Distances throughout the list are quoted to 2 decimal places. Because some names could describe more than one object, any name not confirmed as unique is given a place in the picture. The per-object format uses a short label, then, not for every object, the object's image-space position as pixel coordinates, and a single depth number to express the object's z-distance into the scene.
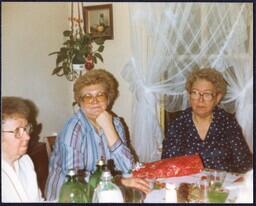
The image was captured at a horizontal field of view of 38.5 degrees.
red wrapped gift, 1.18
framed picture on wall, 1.72
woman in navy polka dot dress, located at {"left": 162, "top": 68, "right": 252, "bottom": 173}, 1.42
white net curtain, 1.62
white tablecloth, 1.01
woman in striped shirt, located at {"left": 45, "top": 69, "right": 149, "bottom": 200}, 1.23
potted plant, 1.70
